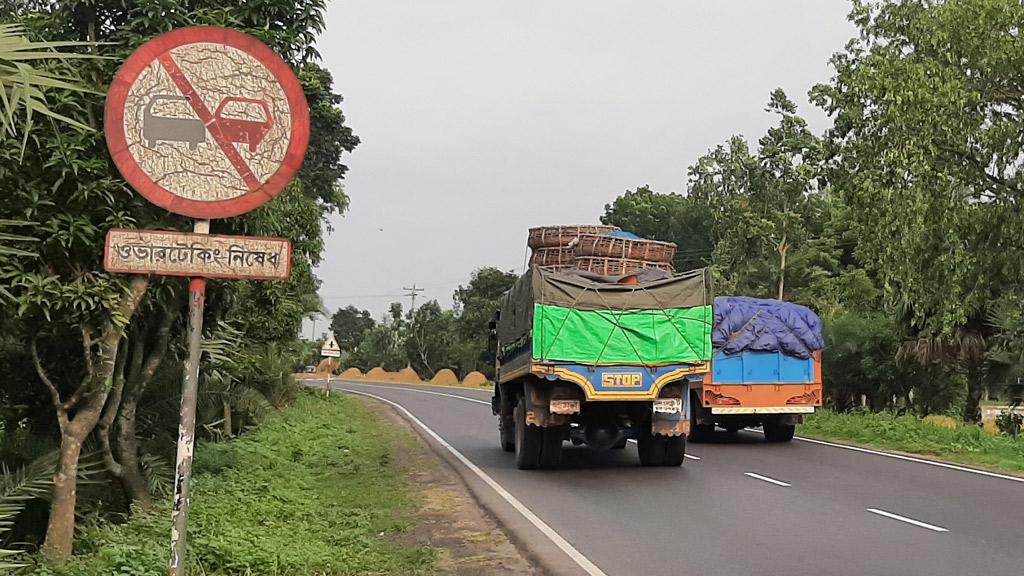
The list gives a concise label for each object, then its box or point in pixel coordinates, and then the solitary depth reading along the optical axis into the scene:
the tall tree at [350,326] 105.88
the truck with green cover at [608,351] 13.23
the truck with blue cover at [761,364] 18.17
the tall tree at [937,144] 17.86
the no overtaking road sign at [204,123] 4.87
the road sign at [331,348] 37.62
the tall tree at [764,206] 39.12
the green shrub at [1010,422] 21.92
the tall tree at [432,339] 73.19
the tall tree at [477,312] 64.56
